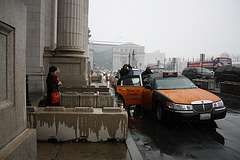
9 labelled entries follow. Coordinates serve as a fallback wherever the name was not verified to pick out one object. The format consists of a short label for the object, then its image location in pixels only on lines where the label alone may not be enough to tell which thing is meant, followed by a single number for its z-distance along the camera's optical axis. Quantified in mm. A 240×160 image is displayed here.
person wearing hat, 5477
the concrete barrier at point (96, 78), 25453
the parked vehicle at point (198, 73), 25703
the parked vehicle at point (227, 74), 19906
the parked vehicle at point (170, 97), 5934
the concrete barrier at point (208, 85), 18031
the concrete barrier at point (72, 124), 4465
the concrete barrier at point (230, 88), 14280
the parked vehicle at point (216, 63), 38062
